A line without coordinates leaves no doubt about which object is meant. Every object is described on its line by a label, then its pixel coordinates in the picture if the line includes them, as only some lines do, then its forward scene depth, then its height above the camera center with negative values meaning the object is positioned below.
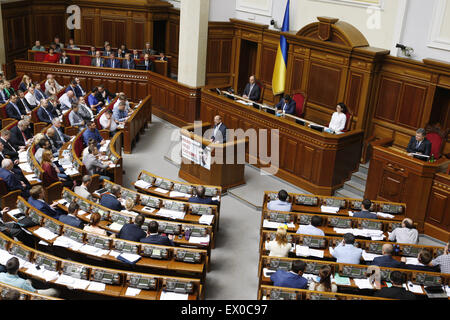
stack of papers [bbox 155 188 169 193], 9.03 -3.51
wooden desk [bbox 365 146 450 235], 9.00 -3.11
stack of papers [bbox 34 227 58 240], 7.07 -3.52
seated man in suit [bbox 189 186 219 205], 8.38 -3.37
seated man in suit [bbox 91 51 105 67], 16.08 -2.17
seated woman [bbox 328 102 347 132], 10.82 -2.38
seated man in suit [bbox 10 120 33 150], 10.80 -3.25
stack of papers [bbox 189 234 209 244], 7.33 -3.56
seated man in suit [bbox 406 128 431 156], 9.24 -2.42
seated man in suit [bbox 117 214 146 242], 7.05 -3.35
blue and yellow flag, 13.27 -1.57
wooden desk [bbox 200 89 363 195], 10.29 -3.10
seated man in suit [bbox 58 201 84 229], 7.37 -3.41
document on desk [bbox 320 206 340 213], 8.59 -3.48
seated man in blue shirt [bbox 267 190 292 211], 8.20 -3.29
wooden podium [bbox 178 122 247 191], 10.27 -3.50
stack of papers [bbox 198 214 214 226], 7.95 -3.54
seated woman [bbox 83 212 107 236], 7.22 -3.44
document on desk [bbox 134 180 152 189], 9.13 -3.49
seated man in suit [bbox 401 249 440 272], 6.69 -3.38
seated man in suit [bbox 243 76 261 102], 13.01 -2.28
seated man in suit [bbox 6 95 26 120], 12.31 -3.04
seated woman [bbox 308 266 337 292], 5.92 -3.26
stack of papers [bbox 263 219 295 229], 7.84 -3.50
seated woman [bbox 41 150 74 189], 9.01 -3.28
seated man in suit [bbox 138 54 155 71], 15.95 -2.17
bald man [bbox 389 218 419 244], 7.48 -3.30
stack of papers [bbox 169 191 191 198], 8.92 -3.53
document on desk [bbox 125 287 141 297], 5.98 -3.60
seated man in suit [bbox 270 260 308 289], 6.09 -3.35
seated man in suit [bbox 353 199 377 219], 8.09 -3.28
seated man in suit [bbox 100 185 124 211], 8.04 -3.37
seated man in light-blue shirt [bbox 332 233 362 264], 6.83 -3.33
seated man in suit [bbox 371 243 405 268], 6.66 -3.32
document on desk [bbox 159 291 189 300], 5.91 -3.57
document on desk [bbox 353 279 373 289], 6.37 -3.53
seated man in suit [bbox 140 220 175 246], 6.91 -3.36
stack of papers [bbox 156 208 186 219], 8.07 -3.53
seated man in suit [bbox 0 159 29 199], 8.60 -3.30
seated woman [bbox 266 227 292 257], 6.87 -3.34
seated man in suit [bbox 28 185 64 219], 7.62 -3.28
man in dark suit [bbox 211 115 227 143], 10.79 -2.87
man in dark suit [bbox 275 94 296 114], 11.81 -2.37
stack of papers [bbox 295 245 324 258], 7.07 -3.52
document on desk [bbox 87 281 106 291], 6.03 -3.59
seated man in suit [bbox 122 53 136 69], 16.05 -2.15
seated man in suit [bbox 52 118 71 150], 11.10 -3.28
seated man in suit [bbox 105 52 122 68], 16.16 -2.19
